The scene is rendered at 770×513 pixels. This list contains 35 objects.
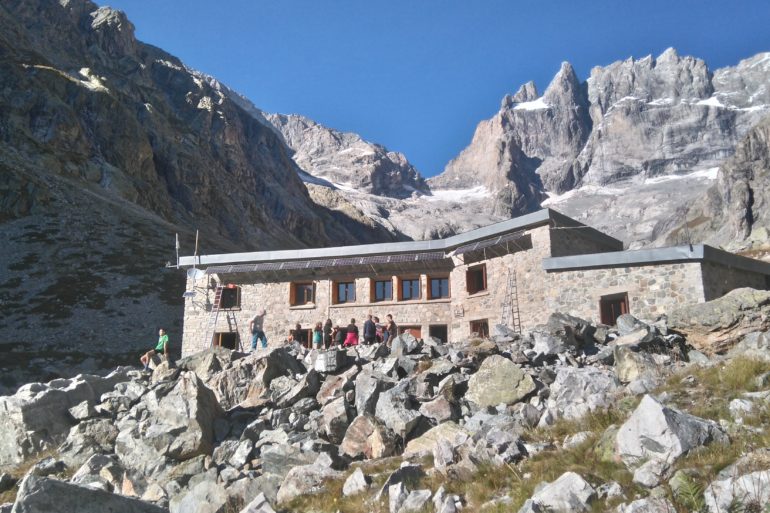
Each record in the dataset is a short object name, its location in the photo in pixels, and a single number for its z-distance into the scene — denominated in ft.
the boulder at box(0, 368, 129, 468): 58.49
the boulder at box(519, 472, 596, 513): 26.37
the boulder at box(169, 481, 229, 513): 38.17
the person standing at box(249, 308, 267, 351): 93.71
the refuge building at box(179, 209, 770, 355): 82.48
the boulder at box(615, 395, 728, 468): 28.89
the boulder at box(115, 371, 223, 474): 51.37
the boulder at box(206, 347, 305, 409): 62.54
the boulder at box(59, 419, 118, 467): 55.93
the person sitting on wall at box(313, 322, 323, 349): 84.55
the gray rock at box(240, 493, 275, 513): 33.24
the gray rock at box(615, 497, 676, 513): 24.35
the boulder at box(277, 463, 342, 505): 38.63
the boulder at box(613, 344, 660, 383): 46.27
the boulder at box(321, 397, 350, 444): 49.14
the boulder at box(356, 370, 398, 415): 51.29
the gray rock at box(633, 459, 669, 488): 27.25
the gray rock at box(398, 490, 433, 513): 31.27
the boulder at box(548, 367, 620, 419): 39.75
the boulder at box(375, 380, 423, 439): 45.98
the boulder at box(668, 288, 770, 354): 55.42
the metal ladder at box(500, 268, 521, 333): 89.44
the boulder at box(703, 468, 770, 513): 23.13
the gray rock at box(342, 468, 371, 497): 36.35
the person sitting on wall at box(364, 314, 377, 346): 79.36
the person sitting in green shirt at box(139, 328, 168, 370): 80.33
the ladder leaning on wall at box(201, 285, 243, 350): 103.96
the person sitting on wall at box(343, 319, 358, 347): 80.94
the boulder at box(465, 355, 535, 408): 48.08
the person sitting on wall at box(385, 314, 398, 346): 80.72
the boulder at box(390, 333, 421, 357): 64.39
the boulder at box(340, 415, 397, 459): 44.37
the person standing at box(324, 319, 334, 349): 89.12
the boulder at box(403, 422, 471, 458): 41.47
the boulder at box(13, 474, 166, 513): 22.49
